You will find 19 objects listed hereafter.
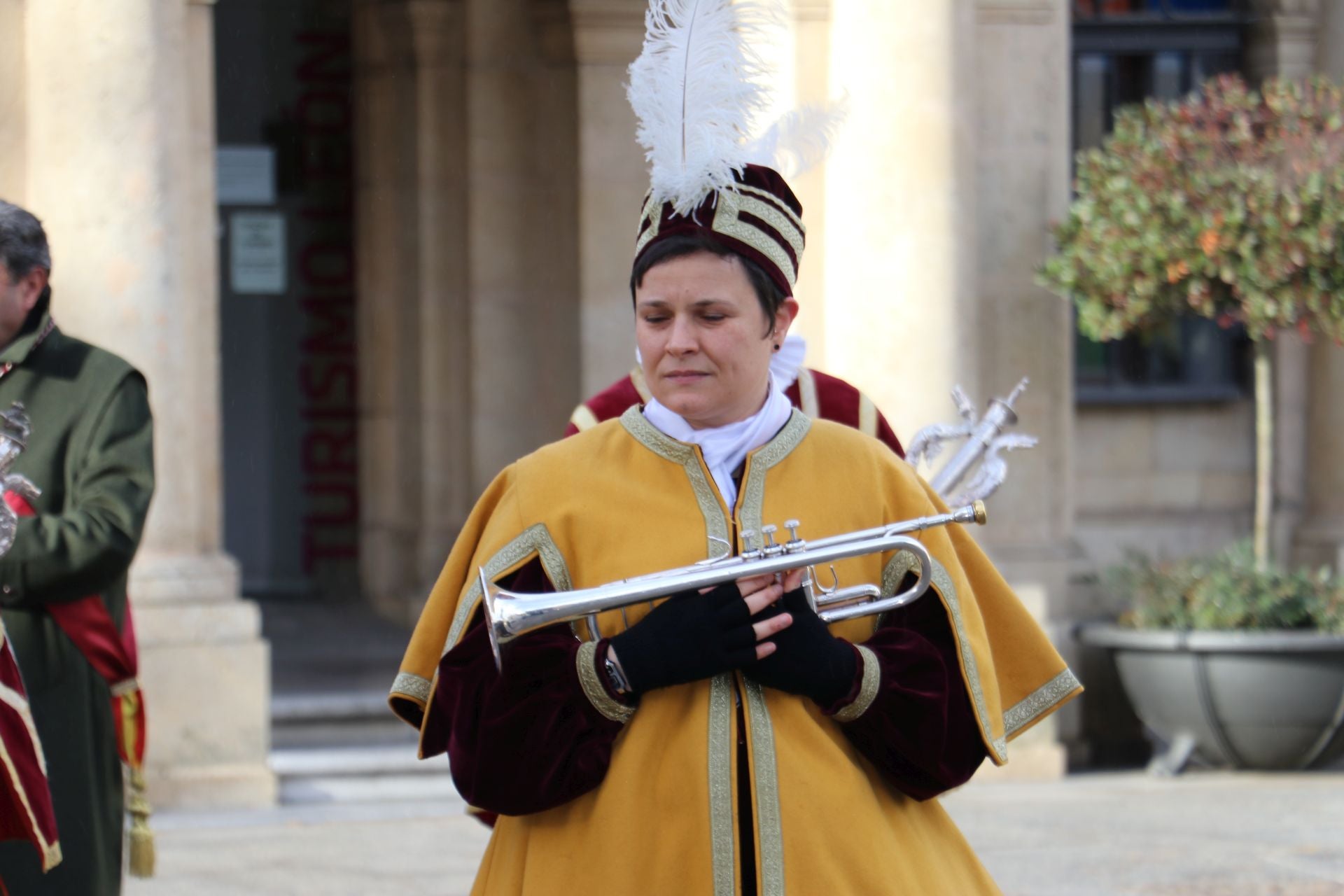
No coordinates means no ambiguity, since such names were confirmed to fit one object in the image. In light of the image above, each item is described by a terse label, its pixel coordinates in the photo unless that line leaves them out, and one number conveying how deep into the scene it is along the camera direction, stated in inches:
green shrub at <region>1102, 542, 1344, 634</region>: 701.9
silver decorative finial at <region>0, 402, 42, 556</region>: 285.4
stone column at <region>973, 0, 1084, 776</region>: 721.0
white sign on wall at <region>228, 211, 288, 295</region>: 937.5
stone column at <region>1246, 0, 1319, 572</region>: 842.8
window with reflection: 844.0
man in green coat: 324.8
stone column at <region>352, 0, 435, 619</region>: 907.4
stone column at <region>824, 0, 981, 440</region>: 679.1
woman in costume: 215.8
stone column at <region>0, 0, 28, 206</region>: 615.5
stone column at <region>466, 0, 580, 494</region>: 866.8
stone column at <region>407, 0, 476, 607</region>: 885.8
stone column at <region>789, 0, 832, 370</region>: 704.4
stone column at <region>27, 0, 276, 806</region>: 599.5
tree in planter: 692.1
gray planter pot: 690.2
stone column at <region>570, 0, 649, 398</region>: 780.6
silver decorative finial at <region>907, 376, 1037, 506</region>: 401.4
